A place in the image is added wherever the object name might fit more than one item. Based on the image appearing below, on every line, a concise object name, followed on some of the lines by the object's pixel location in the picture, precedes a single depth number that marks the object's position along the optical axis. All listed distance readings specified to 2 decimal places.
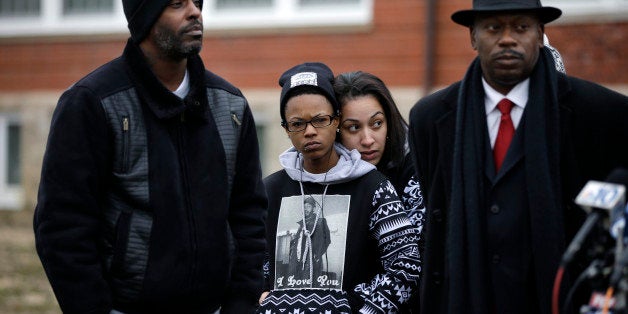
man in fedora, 7.73
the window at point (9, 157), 33.90
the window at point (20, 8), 33.53
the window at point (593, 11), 25.84
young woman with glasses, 8.92
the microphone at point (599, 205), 5.87
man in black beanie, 7.46
